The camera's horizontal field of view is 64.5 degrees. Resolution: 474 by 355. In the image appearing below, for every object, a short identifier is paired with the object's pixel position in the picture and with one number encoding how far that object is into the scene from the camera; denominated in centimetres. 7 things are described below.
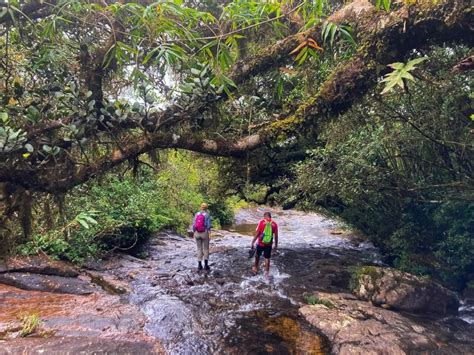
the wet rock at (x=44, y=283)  910
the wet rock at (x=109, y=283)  982
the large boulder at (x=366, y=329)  735
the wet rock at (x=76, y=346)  590
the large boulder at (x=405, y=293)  968
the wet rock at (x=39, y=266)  953
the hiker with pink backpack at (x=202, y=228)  1151
